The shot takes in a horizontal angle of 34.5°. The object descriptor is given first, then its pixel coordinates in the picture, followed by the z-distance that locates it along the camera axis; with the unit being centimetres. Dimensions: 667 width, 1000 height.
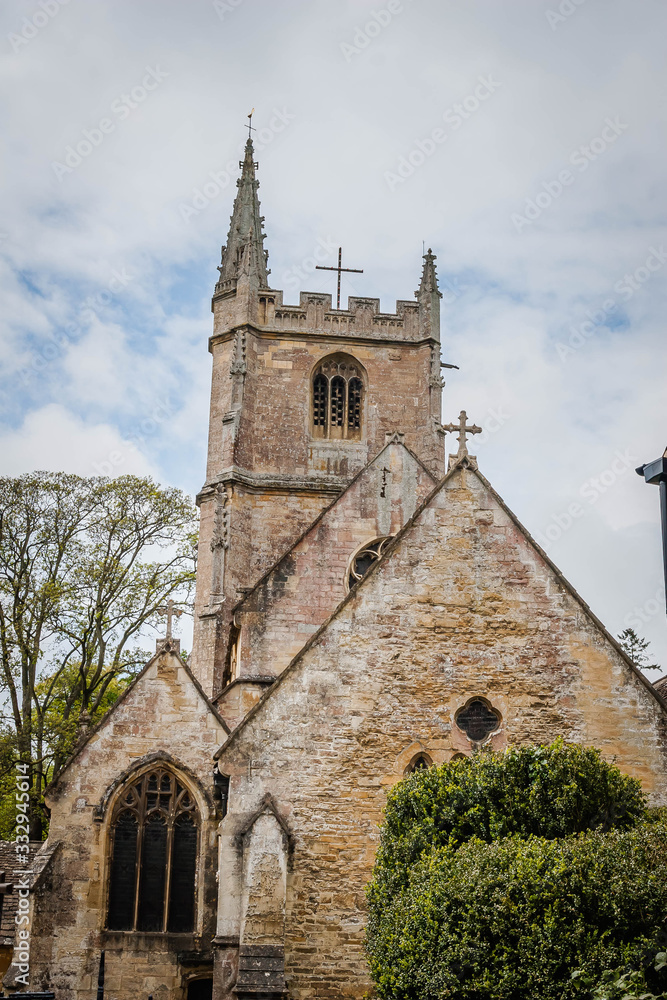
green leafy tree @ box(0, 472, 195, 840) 3145
